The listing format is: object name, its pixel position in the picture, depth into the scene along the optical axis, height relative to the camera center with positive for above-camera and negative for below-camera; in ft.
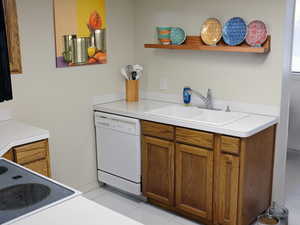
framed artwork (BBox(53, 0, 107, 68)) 10.50 +0.34
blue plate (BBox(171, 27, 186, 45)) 11.19 +0.24
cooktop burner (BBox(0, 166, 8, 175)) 5.65 -1.93
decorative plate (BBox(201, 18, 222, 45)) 10.34 +0.33
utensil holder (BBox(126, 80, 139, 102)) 12.12 -1.53
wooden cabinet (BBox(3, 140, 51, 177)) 7.83 -2.43
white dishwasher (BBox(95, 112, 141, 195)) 10.88 -3.27
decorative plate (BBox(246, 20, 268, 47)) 9.47 +0.22
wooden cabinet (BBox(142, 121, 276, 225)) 9.00 -3.36
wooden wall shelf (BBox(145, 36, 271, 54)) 9.42 -0.11
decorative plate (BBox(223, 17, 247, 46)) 9.80 +0.31
